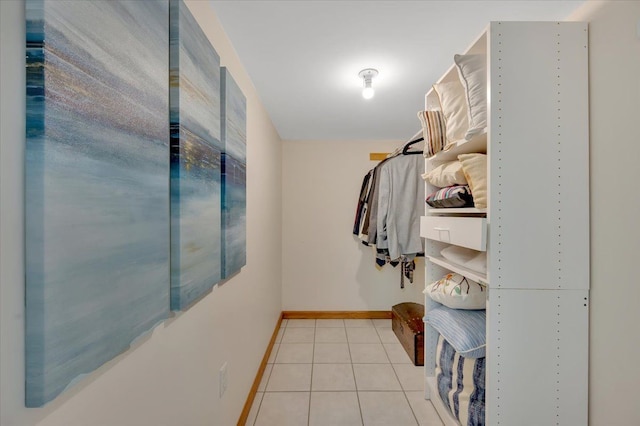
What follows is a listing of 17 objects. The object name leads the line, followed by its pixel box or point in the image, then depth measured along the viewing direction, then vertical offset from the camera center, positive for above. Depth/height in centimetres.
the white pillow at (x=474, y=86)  126 +55
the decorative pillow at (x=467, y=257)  129 -22
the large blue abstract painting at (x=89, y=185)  47 +5
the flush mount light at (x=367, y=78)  189 +89
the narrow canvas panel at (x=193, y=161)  89 +18
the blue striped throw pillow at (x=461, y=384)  134 -87
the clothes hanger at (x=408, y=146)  229 +54
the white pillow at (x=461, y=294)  149 -42
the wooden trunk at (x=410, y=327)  250 -108
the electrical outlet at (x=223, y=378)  141 -82
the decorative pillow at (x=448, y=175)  148 +19
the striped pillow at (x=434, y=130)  163 +46
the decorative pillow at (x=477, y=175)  125 +16
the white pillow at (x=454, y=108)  148 +54
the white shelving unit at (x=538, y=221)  116 -4
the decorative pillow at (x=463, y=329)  133 -58
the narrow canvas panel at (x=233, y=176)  135 +18
